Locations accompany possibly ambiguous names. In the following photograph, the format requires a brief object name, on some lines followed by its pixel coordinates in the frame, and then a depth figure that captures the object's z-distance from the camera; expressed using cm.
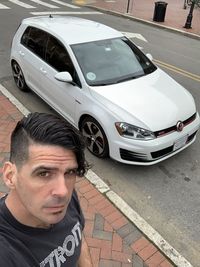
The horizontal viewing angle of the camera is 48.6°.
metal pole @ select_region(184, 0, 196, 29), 982
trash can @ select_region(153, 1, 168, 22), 1039
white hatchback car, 308
